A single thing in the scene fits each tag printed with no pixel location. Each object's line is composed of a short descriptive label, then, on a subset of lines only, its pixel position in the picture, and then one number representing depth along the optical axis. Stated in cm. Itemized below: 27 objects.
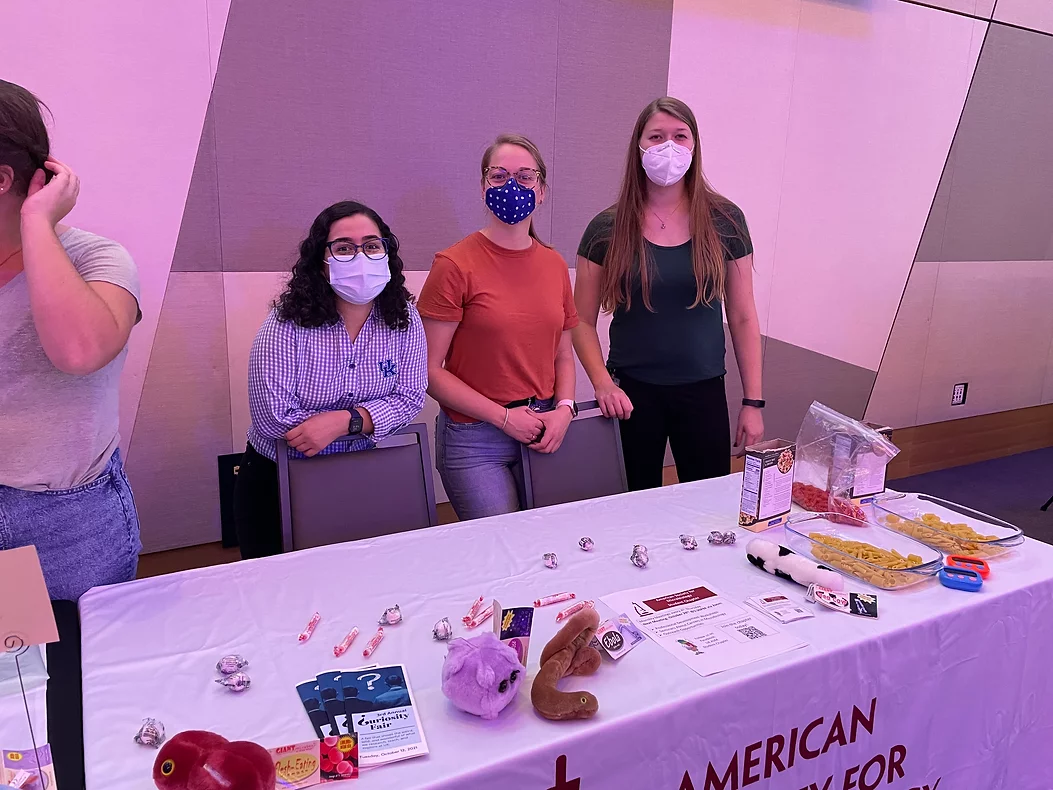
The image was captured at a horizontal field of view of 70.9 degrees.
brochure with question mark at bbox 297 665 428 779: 90
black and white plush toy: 133
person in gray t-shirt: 111
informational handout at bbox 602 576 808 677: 113
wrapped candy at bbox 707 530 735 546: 155
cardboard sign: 86
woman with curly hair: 167
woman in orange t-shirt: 188
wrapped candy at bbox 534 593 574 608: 128
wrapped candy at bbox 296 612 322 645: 115
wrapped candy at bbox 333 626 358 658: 111
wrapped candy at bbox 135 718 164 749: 90
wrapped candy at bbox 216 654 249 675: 104
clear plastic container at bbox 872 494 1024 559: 151
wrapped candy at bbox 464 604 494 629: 121
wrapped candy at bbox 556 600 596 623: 122
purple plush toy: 94
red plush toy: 77
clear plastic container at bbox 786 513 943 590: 137
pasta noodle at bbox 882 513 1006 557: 150
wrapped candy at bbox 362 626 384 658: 111
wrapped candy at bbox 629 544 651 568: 142
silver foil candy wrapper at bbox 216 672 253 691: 101
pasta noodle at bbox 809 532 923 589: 136
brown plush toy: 96
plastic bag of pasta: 169
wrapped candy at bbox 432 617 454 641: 115
